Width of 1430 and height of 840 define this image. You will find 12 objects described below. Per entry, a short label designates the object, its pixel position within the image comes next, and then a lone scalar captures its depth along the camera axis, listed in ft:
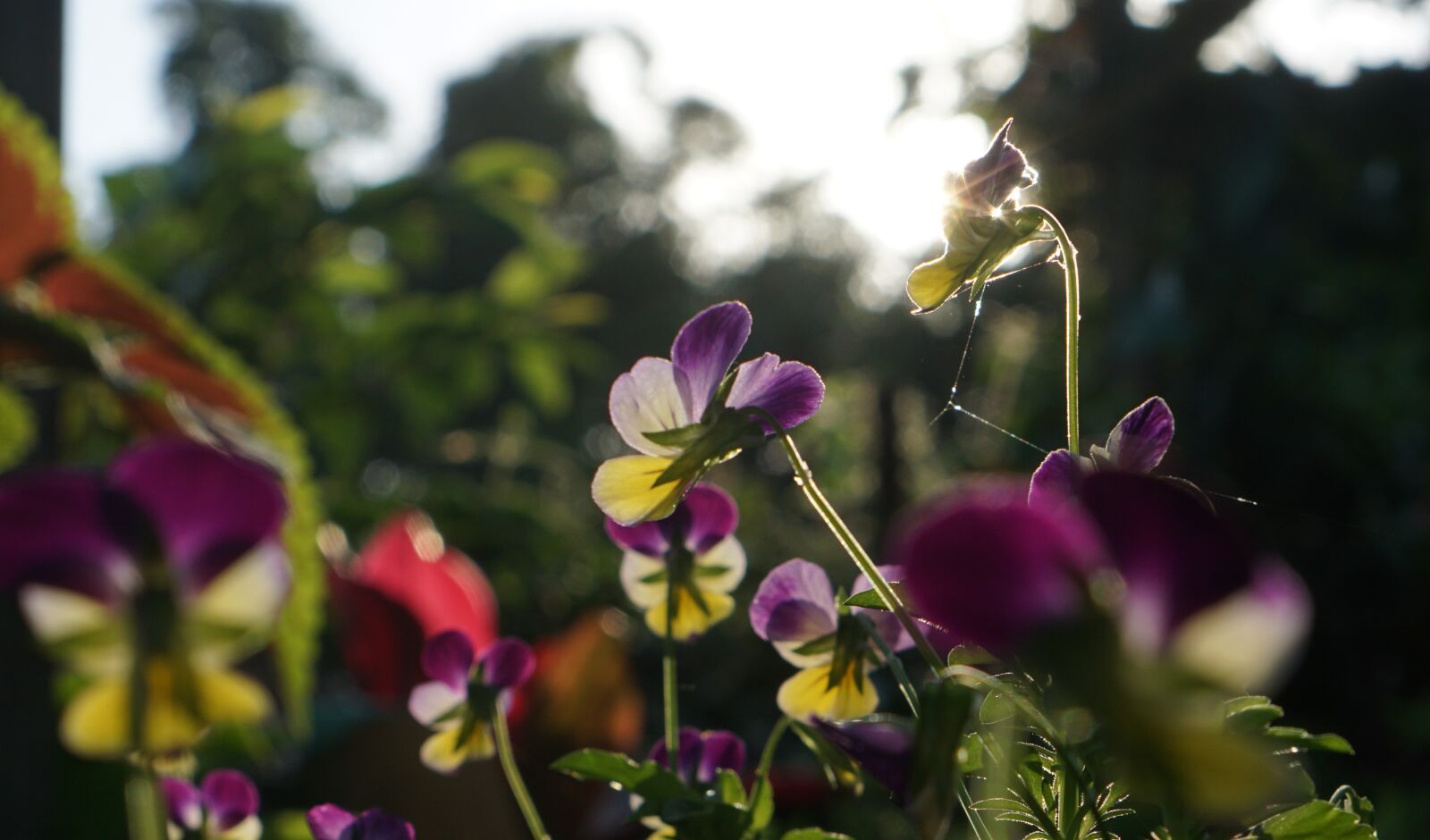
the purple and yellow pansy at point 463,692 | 1.09
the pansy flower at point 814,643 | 0.93
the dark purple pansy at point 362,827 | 0.91
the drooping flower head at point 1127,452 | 0.84
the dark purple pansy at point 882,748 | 0.68
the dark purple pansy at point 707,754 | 1.14
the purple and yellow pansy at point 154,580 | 0.52
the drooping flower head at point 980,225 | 0.88
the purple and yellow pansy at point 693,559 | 1.11
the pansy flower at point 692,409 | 0.84
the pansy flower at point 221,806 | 1.07
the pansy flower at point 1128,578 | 0.50
